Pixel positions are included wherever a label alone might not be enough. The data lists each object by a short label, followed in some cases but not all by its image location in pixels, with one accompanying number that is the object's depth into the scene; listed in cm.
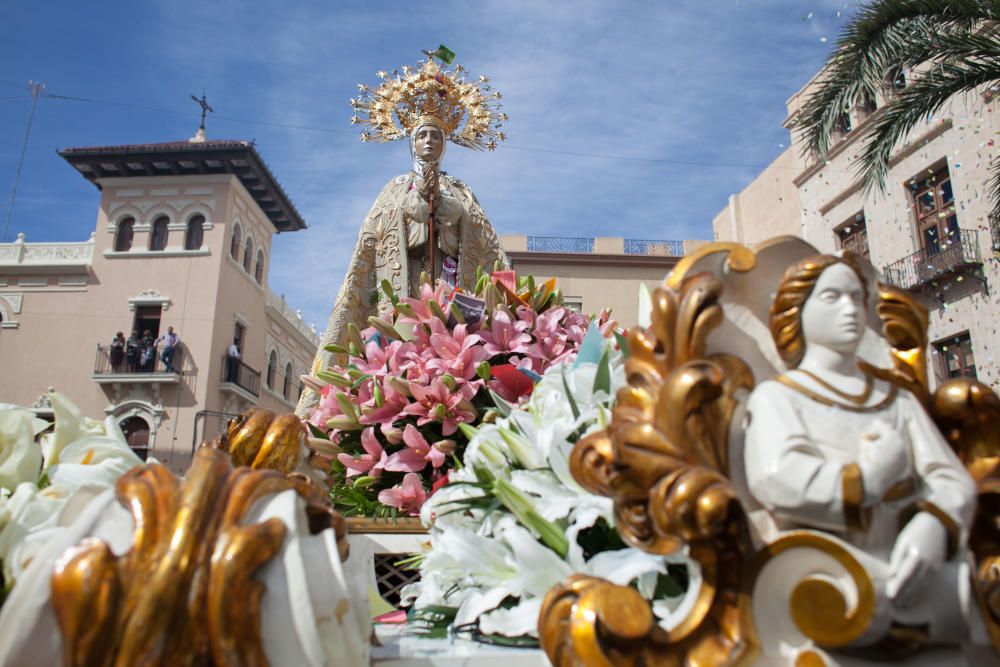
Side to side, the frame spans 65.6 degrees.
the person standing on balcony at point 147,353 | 2061
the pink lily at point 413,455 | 202
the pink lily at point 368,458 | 211
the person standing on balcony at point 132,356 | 2077
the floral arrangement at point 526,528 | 104
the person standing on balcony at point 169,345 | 2055
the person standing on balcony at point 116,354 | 2078
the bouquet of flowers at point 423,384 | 204
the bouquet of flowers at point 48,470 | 89
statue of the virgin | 377
